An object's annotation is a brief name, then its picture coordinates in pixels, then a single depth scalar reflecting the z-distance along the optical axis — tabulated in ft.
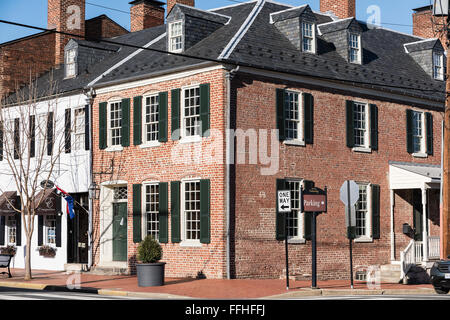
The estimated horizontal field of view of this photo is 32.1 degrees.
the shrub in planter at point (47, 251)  96.99
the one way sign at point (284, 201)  67.51
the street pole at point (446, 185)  68.59
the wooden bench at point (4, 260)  84.64
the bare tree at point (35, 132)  96.84
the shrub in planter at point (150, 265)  70.38
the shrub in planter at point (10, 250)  103.04
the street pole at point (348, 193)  68.85
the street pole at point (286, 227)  67.15
